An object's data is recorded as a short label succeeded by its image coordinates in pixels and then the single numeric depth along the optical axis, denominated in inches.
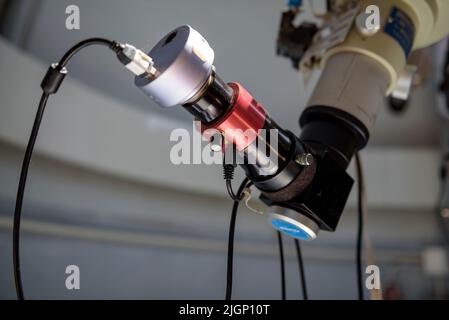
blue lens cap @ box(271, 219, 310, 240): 16.2
